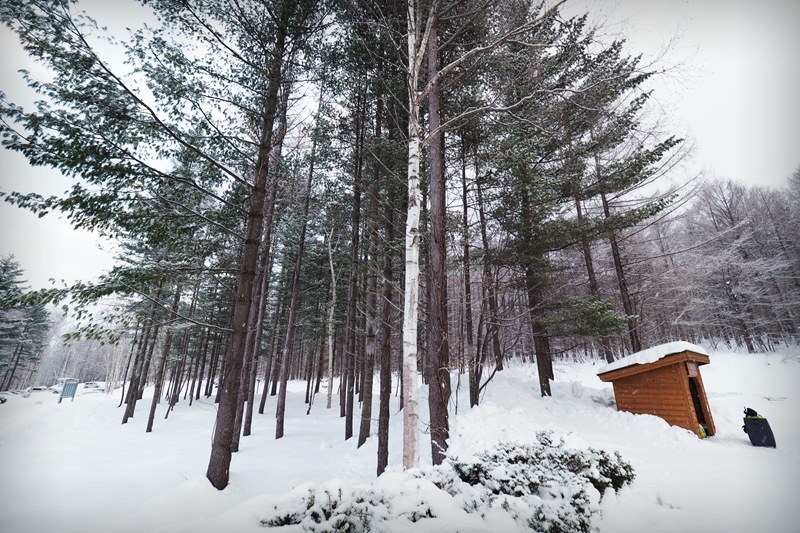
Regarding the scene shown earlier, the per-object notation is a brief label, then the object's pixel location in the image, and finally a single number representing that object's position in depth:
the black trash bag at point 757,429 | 6.55
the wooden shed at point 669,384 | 7.91
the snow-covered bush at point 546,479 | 2.46
